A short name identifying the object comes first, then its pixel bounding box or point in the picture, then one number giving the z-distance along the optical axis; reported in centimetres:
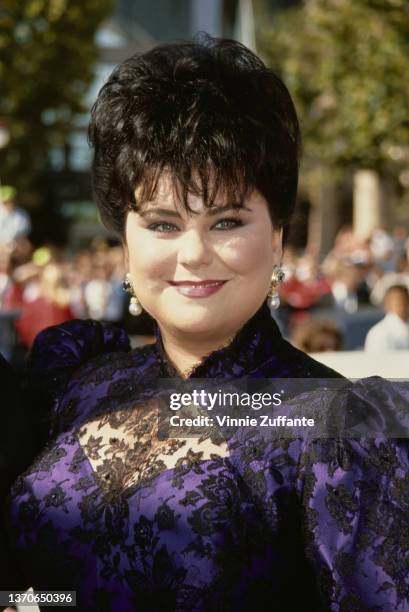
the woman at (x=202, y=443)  366
